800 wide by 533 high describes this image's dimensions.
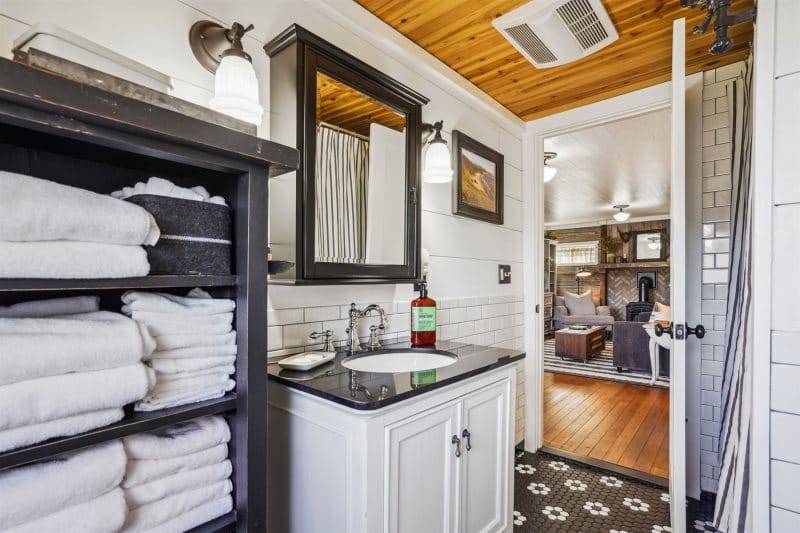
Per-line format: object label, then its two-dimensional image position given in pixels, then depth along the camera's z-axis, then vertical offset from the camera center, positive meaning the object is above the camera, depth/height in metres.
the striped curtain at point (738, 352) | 1.25 -0.36
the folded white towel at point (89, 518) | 0.60 -0.41
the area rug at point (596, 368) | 4.65 -1.42
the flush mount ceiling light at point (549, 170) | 3.63 +0.83
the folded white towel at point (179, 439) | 0.75 -0.36
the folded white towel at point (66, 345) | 0.58 -0.14
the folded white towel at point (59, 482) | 0.58 -0.35
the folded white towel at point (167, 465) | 0.73 -0.40
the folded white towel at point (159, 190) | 0.81 +0.14
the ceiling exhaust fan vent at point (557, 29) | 1.54 +0.96
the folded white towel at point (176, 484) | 0.73 -0.44
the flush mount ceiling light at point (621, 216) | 6.91 +0.80
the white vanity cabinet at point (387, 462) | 1.00 -0.58
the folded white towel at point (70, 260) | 0.59 +0.00
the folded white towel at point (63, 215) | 0.58 +0.07
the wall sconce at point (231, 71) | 1.06 +0.51
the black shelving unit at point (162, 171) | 0.59 +0.19
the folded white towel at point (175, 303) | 0.78 -0.09
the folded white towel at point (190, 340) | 0.78 -0.17
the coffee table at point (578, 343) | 5.48 -1.17
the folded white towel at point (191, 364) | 0.77 -0.22
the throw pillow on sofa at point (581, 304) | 8.09 -0.90
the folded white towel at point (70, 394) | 0.57 -0.21
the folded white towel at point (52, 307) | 0.68 -0.09
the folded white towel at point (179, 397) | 0.75 -0.28
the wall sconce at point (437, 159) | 1.80 +0.46
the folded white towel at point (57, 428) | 0.58 -0.26
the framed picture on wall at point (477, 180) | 2.14 +0.46
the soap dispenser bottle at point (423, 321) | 1.66 -0.26
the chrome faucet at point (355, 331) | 1.49 -0.28
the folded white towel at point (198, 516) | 0.77 -0.52
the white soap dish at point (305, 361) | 1.19 -0.31
